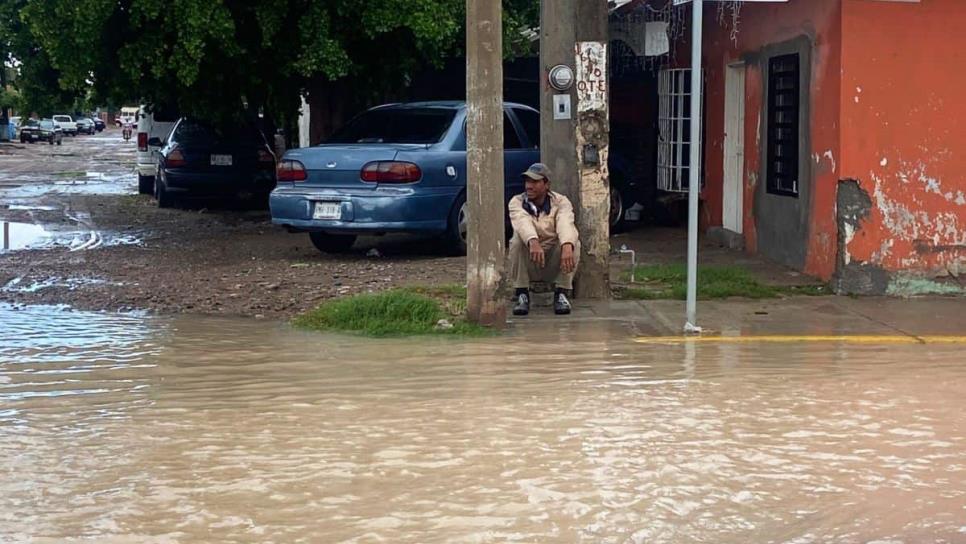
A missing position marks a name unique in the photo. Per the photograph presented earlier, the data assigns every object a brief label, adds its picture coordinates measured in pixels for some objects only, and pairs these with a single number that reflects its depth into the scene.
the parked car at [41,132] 61.97
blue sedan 11.79
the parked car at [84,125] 85.87
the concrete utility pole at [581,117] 9.91
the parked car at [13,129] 62.82
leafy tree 12.73
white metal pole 8.51
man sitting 9.53
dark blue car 19.05
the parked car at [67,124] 76.48
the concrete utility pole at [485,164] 8.77
